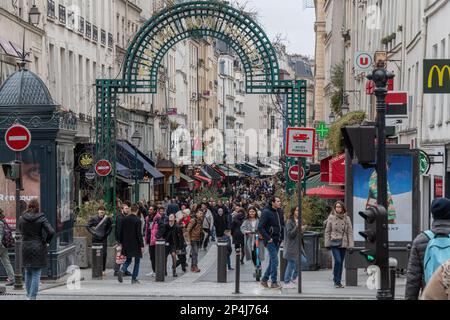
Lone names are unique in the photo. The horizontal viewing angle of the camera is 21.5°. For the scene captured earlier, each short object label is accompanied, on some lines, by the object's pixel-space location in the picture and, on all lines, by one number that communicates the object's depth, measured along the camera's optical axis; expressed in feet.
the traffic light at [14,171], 66.54
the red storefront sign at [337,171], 99.86
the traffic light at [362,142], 43.55
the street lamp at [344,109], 151.74
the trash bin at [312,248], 85.81
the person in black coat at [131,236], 77.30
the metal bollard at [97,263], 78.79
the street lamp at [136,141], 156.16
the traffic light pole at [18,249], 67.10
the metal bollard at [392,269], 52.26
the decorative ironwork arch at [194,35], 112.16
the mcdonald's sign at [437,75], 65.92
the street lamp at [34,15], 131.22
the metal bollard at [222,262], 78.79
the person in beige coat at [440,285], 27.04
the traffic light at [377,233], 41.50
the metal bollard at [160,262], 79.92
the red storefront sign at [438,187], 91.28
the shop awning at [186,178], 250.98
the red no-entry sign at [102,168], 109.09
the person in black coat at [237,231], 96.48
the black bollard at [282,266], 76.60
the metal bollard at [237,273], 65.51
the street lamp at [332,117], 189.16
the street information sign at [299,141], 67.31
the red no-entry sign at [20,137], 67.21
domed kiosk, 72.28
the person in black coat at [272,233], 69.10
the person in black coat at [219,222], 115.44
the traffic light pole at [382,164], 41.73
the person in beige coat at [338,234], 69.26
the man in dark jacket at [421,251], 34.24
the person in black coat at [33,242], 55.98
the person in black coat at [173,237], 86.86
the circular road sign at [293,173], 106.32
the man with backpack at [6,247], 69.10
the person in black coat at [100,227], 83.76
